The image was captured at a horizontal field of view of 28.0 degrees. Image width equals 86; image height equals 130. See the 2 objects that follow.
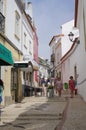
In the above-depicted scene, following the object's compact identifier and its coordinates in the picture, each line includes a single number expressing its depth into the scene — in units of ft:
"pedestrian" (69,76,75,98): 36.38
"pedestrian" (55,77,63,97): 37.91
